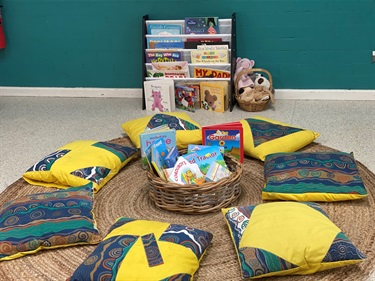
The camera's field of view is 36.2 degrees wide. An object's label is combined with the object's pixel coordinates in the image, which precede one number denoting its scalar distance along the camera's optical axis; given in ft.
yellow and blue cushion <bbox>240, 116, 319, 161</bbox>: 9.64
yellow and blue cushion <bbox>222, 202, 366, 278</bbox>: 6.39
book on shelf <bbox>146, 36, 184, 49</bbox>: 12.65
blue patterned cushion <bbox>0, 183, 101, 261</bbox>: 7.17
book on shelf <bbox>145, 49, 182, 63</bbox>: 12.62
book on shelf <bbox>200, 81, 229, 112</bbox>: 12.26
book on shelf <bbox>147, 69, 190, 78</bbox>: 12.69
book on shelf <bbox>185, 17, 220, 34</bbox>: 12.44
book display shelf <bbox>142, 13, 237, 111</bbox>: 12.45
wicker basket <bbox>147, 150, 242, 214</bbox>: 7.68
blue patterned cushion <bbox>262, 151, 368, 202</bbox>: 8.04
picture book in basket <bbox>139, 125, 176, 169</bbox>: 8.98
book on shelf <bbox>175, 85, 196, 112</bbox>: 12.51
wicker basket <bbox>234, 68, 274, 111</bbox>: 12.25
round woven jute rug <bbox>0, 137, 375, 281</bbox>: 6.79
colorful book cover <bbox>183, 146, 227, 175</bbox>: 8.27
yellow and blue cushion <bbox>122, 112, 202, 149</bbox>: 10.05
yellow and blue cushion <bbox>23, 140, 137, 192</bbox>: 8.81
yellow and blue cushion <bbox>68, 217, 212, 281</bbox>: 6.14
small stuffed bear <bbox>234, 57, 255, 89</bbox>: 12.44
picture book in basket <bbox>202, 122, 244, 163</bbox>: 9.12
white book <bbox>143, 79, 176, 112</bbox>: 12.47
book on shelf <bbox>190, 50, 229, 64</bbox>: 12.39
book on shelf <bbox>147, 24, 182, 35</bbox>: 12.68
